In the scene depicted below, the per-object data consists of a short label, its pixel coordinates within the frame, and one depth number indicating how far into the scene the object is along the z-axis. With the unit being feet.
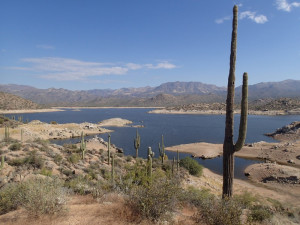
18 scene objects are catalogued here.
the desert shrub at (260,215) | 28.45
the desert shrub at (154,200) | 21.52
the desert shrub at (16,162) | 54.80
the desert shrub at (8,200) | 24.02
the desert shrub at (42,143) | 75.96
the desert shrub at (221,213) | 20.65
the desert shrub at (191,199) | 28.60
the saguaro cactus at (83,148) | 75.02
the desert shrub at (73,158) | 67.38
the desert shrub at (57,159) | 62.97
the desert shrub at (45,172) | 47.38
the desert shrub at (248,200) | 38.42
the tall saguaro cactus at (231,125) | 28.58
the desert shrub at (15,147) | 65.05
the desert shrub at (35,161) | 56.10
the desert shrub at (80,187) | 32.40
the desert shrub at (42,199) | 21.53
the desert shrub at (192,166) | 79.05
